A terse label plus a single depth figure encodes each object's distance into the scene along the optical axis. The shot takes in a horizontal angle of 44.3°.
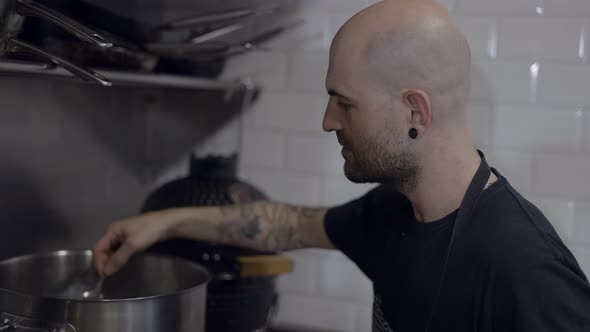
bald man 0.85
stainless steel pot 0.81
